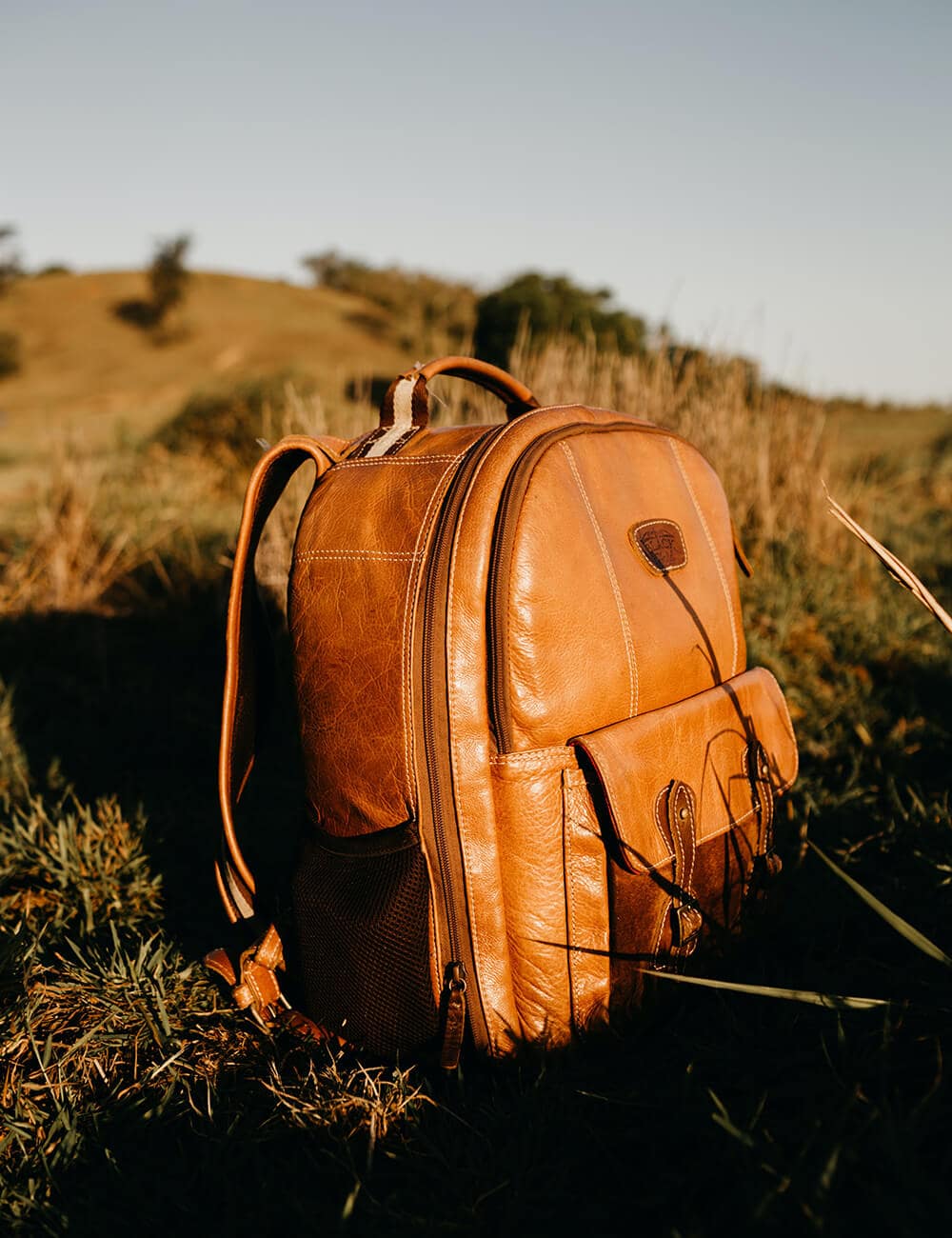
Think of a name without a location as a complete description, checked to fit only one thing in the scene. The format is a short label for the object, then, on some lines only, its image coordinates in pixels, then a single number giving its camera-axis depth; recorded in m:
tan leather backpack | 1.21
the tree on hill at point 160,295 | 33.59
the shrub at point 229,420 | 6.59
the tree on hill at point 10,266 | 40.18
